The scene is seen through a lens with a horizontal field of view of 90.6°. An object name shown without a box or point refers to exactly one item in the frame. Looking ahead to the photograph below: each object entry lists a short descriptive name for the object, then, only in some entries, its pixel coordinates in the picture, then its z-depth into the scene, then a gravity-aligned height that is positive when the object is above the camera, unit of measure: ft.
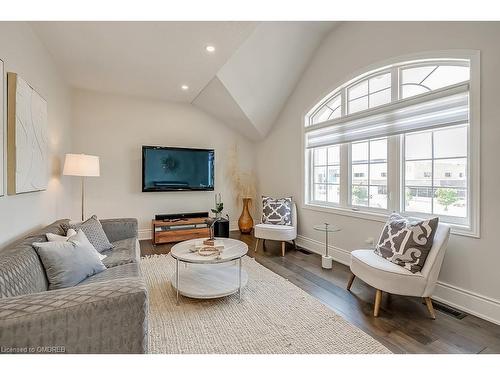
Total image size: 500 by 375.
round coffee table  7.27 -3.03
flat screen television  14.89 +1.17
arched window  7.47 +1.75
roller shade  7.38 +2.55
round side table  10.30 -3.04
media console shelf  14.05 -2.49
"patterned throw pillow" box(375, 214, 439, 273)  6.84 -1.56
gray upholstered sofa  3.27 -1.83
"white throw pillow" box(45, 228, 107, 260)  6.46 -1.35
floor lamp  10.44 +0.92
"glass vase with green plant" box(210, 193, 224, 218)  15.80 -1.25
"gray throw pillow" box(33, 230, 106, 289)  5.48 -1.75
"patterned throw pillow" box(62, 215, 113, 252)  7.75 -1.46
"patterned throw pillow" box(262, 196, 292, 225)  13.24 -1.30
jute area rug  5.46 -3.48
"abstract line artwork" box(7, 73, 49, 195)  6.29 +1.42
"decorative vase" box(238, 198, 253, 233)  16.84 -2.22
